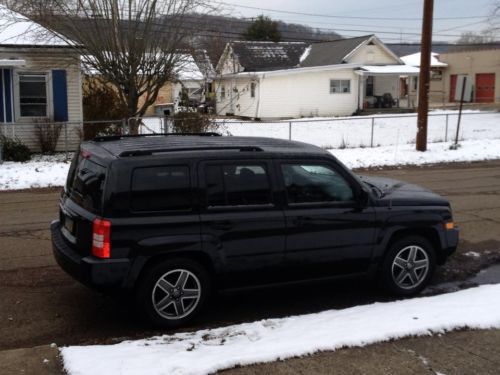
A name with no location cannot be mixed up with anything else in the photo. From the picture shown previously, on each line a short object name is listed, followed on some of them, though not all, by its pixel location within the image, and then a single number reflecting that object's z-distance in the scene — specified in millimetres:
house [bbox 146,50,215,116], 19844
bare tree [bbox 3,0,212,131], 18734
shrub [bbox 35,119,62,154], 18859
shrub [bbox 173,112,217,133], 18391
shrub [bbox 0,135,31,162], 17266
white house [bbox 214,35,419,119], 38750
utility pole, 19156
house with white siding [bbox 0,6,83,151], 18969
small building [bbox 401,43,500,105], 54656
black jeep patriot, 5289
